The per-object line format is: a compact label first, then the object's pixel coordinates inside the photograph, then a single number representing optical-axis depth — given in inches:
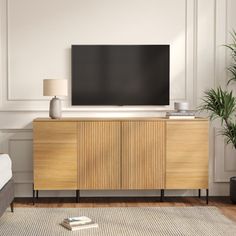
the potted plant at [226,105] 196.4
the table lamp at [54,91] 192.7
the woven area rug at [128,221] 155.2
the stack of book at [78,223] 158.6
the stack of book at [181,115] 196.2
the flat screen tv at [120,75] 206.8
